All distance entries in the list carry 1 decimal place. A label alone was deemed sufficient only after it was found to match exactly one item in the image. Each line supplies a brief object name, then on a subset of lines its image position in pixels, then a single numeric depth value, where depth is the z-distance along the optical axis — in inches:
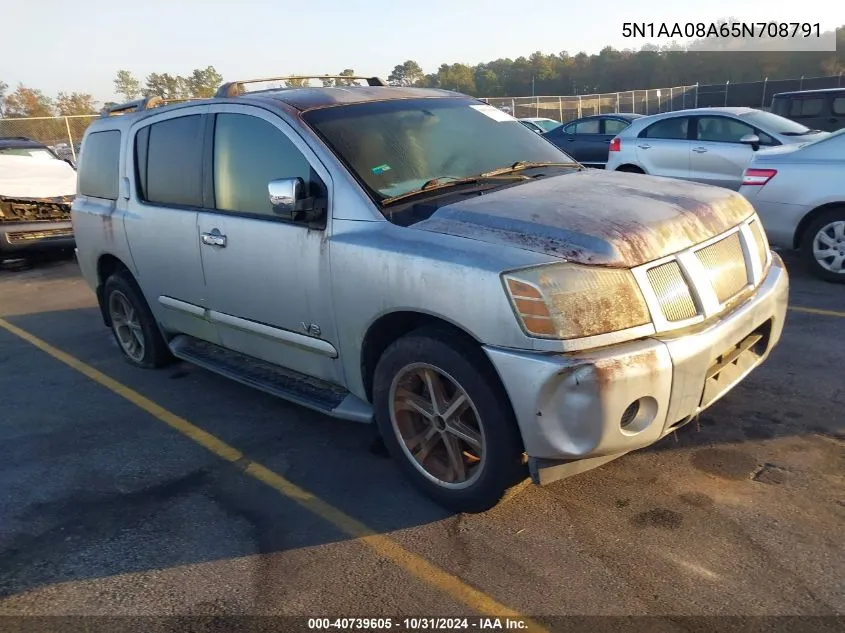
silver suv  103.1
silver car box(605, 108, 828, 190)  356.5
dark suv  557.6
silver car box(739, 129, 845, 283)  244.2
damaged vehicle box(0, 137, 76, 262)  388.2
